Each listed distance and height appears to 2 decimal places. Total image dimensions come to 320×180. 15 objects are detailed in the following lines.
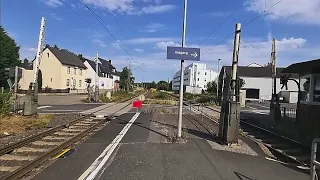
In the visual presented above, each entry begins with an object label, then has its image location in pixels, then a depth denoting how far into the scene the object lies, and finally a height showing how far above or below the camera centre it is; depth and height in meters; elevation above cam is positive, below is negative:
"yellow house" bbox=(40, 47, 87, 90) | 41.74 +3.85
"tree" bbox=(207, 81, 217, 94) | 42.17 +0.68
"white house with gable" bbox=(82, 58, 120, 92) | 54.81 +5.36
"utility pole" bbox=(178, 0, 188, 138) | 7.28 +0.54
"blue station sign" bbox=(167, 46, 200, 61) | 7.13 +1.41
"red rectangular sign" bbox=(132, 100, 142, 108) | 11.38 -0.84
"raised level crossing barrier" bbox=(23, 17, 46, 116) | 12.21 -0.16
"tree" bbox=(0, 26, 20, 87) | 34.62 +6.14
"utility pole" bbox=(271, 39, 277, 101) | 14.69 +2.81
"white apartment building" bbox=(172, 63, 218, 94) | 79.99 +7.11
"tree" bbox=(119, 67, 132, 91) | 67.64 +3.95
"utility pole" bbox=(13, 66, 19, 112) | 11.07 +0.77
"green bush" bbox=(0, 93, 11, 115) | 10.66 -0.97
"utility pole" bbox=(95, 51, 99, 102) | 25.13 -0.58
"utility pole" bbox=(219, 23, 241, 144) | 6.74 -0.63
